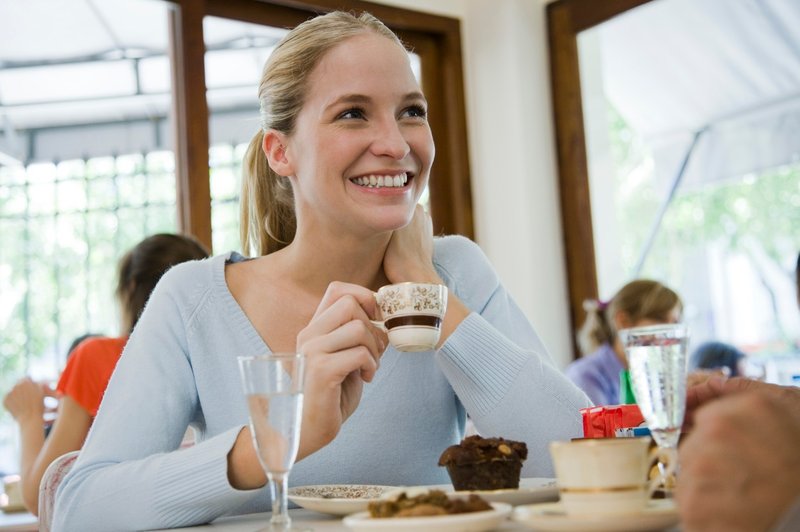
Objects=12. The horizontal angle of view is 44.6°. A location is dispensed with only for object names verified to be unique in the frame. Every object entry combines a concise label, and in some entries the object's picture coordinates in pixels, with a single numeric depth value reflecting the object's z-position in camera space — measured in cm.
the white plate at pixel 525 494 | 103
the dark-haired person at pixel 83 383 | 264
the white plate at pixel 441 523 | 81
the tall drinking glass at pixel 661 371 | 91
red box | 120
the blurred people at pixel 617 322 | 381
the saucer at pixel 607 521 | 78
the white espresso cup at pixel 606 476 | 82
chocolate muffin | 109
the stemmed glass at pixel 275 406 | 95
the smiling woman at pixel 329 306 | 139
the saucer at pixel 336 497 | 107
